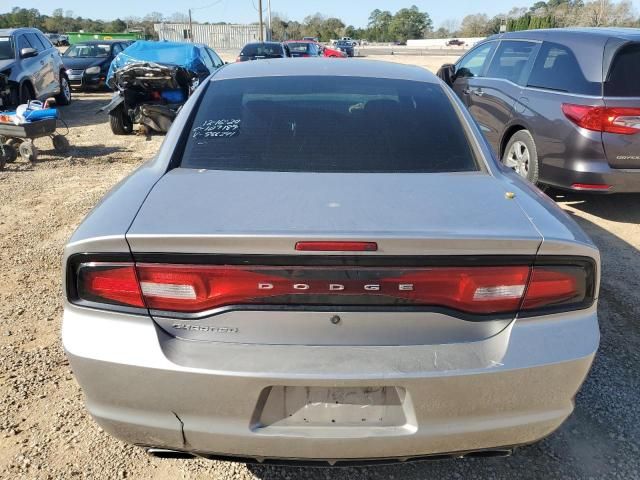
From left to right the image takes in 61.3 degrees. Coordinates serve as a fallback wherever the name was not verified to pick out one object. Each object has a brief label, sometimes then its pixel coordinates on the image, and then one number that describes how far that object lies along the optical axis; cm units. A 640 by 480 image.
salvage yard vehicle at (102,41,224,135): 953
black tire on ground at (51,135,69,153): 830
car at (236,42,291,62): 1994
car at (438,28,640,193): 485
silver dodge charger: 170
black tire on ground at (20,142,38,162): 764
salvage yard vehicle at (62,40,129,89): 1630
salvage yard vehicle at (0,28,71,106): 991
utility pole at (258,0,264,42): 4743
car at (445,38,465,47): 7519
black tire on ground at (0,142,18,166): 750
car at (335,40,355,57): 4496
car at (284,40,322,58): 2461
